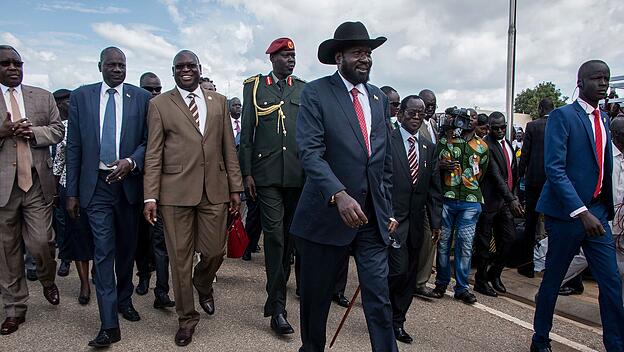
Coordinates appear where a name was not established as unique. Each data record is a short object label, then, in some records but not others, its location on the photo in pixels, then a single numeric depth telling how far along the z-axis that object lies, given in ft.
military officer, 14.49
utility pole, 34.18
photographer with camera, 17.51
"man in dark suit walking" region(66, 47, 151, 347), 13.41
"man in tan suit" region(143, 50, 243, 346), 13.44
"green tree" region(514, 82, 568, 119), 167.40
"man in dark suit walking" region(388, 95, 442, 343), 13.92
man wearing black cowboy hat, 10.26
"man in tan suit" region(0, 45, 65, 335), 14.16
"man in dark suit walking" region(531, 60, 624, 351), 12.07
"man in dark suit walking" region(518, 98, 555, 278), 22.15
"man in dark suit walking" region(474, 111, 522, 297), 18.72
